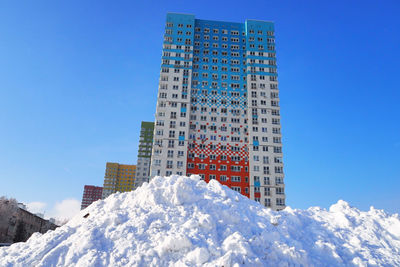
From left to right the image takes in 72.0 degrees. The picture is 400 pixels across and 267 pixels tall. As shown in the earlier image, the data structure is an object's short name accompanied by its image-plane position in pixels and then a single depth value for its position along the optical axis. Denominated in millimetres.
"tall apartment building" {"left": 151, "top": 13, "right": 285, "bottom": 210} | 54750
